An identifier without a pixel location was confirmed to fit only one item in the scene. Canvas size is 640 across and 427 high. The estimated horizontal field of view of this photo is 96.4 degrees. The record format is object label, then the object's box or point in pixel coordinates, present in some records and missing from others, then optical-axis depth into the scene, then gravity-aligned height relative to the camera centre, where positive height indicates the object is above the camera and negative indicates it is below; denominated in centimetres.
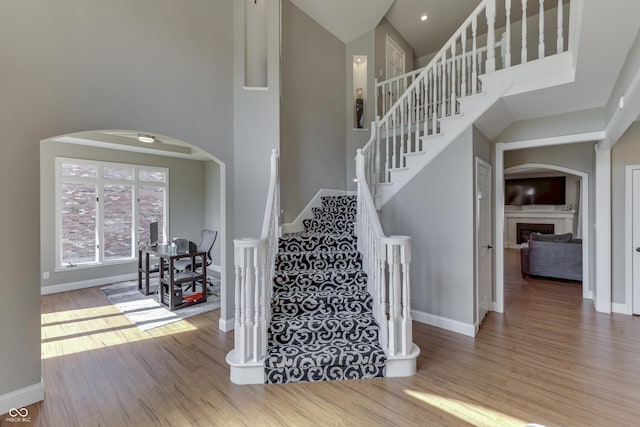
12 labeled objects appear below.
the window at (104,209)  539 +8
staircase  242 -62
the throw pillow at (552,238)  617 -56
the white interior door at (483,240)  356 -38
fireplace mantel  889 -17
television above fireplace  901 +70
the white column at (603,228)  401 -23
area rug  388 -144
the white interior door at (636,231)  388 -26
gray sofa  566 -92
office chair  498 -65
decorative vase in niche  535 +185
